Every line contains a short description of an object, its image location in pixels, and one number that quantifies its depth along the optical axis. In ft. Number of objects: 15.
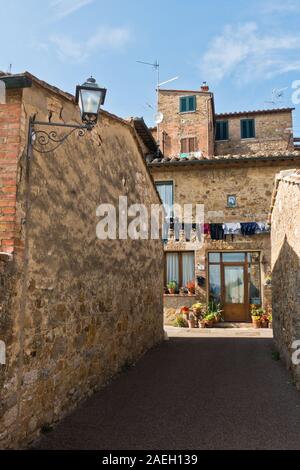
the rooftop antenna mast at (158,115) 69.26
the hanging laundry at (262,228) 49.29
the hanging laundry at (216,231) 50.55
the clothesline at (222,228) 49.57
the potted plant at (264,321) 47.24
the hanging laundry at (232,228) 50.06
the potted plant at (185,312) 49.06
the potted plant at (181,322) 49.34
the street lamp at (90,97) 14.37
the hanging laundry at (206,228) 50.83
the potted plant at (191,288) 50.60
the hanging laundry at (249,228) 49.60
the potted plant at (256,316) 47.14
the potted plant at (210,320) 48.08
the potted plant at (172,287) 51.09
